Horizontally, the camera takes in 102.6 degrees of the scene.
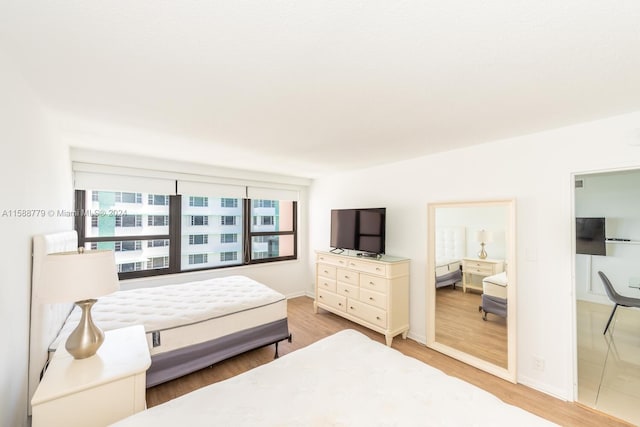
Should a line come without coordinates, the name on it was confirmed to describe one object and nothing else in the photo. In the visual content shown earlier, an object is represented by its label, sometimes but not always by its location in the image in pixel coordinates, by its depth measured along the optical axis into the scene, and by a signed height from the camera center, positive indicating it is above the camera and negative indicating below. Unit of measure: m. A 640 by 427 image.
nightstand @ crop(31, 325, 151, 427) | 1.23 -0.89
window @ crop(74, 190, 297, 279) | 3.44 -0.23
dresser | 3.16 -1.03
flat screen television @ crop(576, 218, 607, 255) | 4.19 -0.35
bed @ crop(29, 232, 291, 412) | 1.76 -0.93
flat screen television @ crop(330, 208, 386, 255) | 3.54 -0.21
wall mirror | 2.57 -0.85
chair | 3.08 -1.03
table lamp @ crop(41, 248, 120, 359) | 1.35 -0.38
